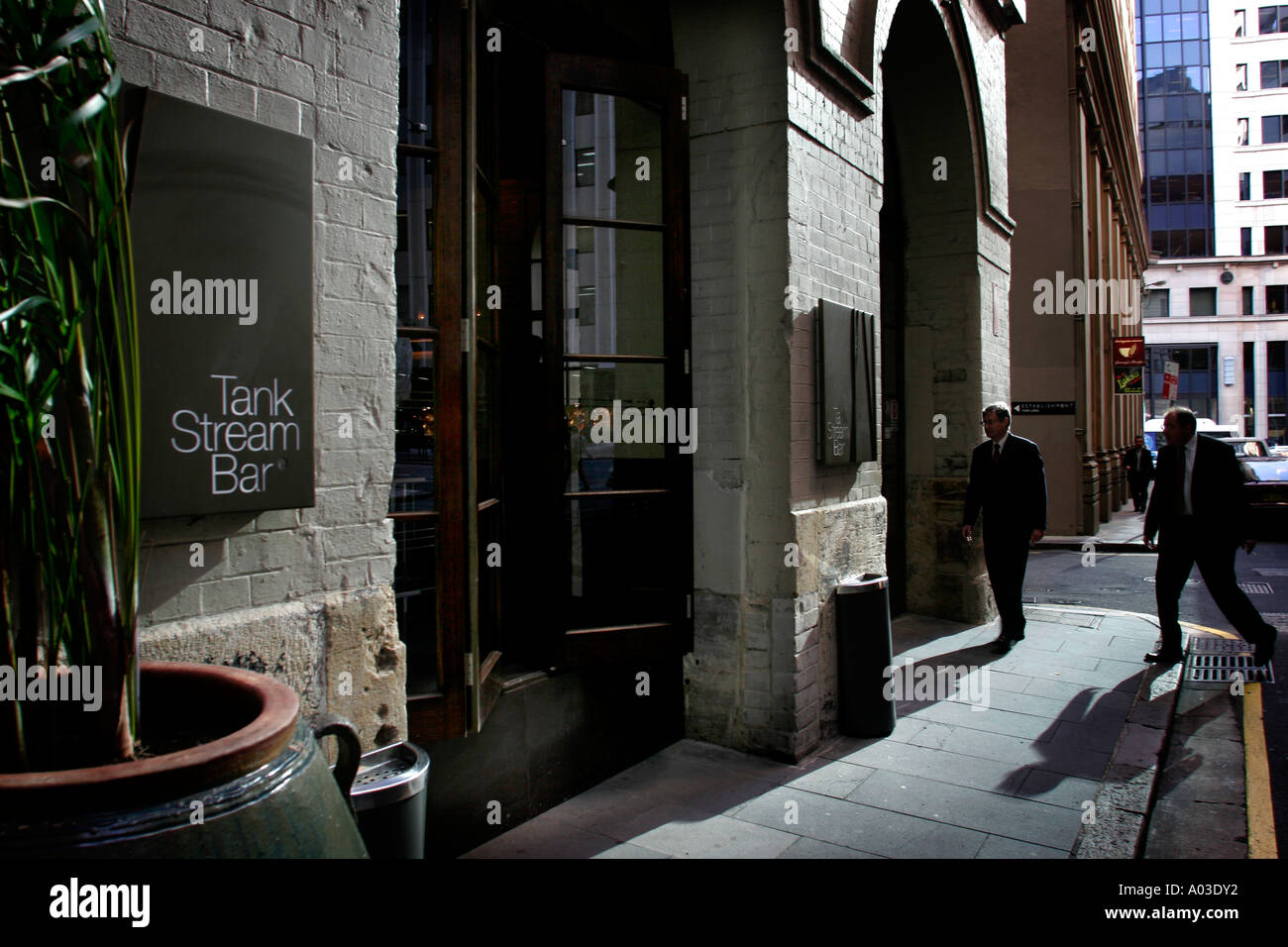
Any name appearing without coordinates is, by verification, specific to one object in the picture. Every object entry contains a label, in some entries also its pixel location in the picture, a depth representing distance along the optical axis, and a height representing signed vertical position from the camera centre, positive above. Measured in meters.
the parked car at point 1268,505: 15.39 -1.04
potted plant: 1.57 -0.19
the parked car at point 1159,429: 29.40 +0.51
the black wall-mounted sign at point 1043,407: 16.42 +0.77
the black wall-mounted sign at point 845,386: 5.45 +0.42
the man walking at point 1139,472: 17.67 -0.49
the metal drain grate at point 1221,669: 6.68 -1.72
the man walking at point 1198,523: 6.53 -0.57
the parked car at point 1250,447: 22.95 -0.05
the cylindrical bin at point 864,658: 5.41 -1.25
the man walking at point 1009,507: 7.37 -0.48
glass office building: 52.16 +19.33
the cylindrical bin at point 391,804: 2.85 -1.11
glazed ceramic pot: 1.53 -0.60
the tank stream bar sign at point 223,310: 2.49 +0.46
